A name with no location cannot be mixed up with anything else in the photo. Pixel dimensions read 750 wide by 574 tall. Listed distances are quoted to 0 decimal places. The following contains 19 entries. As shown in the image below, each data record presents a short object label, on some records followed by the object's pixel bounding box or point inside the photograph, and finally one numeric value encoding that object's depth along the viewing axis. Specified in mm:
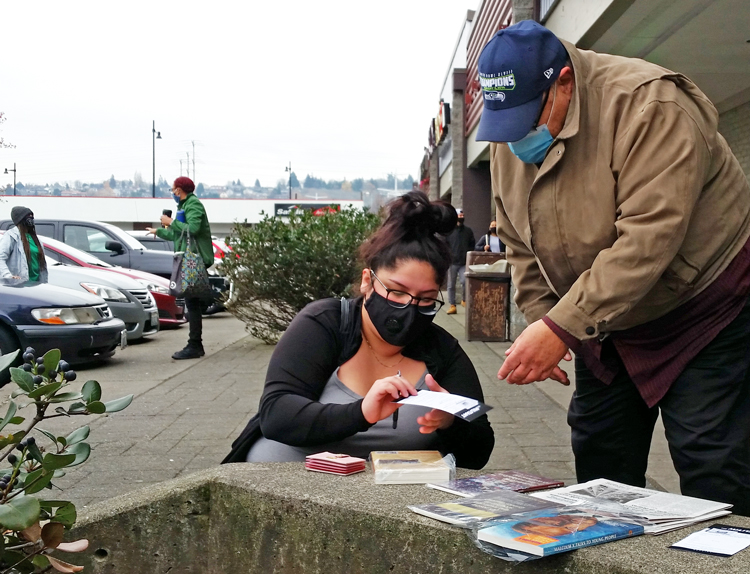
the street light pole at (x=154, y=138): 72188
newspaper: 1957
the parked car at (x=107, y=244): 13187
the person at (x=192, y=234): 9242
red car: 11547
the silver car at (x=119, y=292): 10117
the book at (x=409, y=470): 2361
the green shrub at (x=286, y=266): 9727
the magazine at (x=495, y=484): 2256
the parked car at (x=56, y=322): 7910
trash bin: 10328
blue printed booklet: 1710
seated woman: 2893
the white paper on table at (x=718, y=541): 1764
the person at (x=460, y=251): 14414
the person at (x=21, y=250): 9164
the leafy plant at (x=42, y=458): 1531
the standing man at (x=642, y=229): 2297
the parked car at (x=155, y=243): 18202
